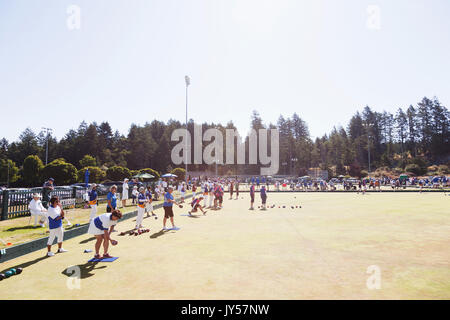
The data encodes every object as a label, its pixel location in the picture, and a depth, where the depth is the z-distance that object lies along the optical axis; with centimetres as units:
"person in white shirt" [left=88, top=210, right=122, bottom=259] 702
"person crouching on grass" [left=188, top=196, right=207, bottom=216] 1697
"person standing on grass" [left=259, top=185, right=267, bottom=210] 1938
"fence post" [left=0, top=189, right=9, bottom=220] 1349
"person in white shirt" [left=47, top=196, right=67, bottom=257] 788
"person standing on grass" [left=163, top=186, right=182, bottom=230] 1137
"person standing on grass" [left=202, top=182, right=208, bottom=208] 2053
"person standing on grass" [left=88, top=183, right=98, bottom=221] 1246
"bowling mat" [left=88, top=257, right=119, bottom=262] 714
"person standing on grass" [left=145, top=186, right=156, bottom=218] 1488
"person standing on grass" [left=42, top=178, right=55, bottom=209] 1473
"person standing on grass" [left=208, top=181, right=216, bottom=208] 2101
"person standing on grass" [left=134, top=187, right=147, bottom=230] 1161
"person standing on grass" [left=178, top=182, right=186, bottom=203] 2153
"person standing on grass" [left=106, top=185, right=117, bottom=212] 1046
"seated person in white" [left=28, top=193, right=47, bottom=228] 1089
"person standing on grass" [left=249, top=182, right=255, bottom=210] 1930
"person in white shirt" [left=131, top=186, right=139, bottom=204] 2075
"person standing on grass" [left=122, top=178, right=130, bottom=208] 1895
